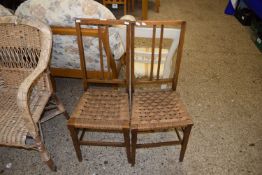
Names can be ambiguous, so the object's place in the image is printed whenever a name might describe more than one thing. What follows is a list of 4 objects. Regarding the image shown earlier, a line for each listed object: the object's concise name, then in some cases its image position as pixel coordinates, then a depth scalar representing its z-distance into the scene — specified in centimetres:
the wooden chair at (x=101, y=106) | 131
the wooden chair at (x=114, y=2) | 331
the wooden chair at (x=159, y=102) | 130
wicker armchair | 127
